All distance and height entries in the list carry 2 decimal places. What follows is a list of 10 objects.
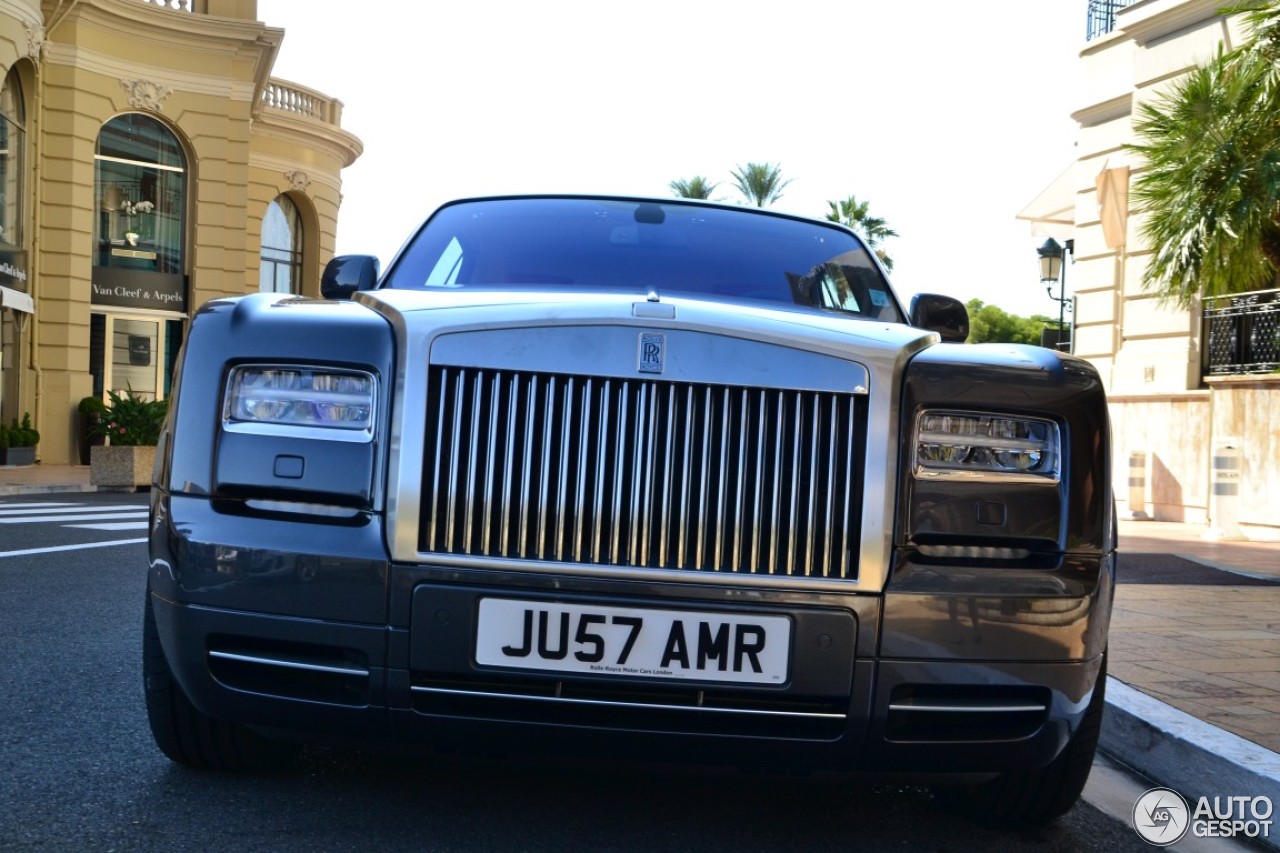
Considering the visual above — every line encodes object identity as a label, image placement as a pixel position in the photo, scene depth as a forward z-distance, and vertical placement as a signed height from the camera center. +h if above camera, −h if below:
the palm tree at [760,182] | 51.25 +8.62
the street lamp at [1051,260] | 21.75 +2.65
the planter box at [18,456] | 21.94 -0.80
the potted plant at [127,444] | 18.34 -0.49
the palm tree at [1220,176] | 13.92 +2.60
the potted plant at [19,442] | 21.98 -0.61
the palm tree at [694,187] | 50.44 +8.24
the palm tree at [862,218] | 49.12 +7.21
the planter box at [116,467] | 18.31 -0.77
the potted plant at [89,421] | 23.78 -0.26
